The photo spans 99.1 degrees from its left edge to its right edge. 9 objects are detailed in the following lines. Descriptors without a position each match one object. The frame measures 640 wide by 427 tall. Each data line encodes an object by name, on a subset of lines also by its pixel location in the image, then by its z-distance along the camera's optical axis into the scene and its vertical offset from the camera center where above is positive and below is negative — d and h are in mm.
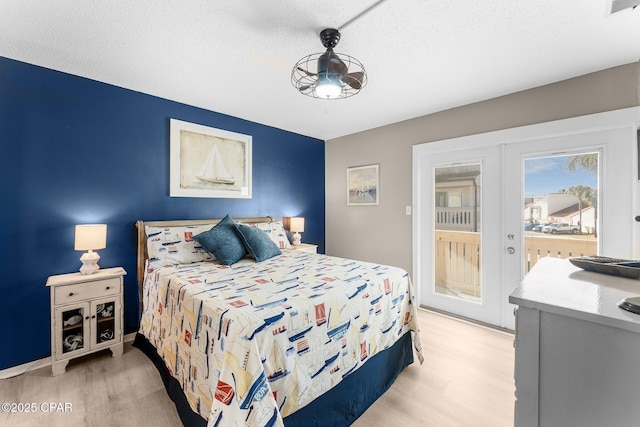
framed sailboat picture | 3031 +609
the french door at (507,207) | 2276 +65
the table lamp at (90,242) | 2211 -250
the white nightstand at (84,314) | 2100 -838
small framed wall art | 3971 +422
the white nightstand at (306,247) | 3722 -483
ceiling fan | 1711 +915
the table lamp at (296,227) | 3959 -206
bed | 1231 -690
